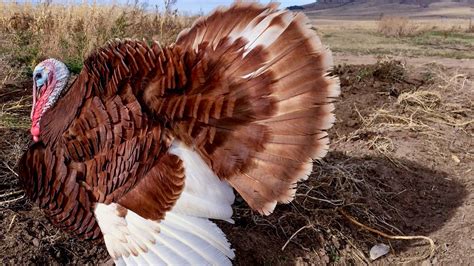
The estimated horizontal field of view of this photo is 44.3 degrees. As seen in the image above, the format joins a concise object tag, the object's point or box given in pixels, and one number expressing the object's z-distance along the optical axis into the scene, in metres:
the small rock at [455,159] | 4.56
